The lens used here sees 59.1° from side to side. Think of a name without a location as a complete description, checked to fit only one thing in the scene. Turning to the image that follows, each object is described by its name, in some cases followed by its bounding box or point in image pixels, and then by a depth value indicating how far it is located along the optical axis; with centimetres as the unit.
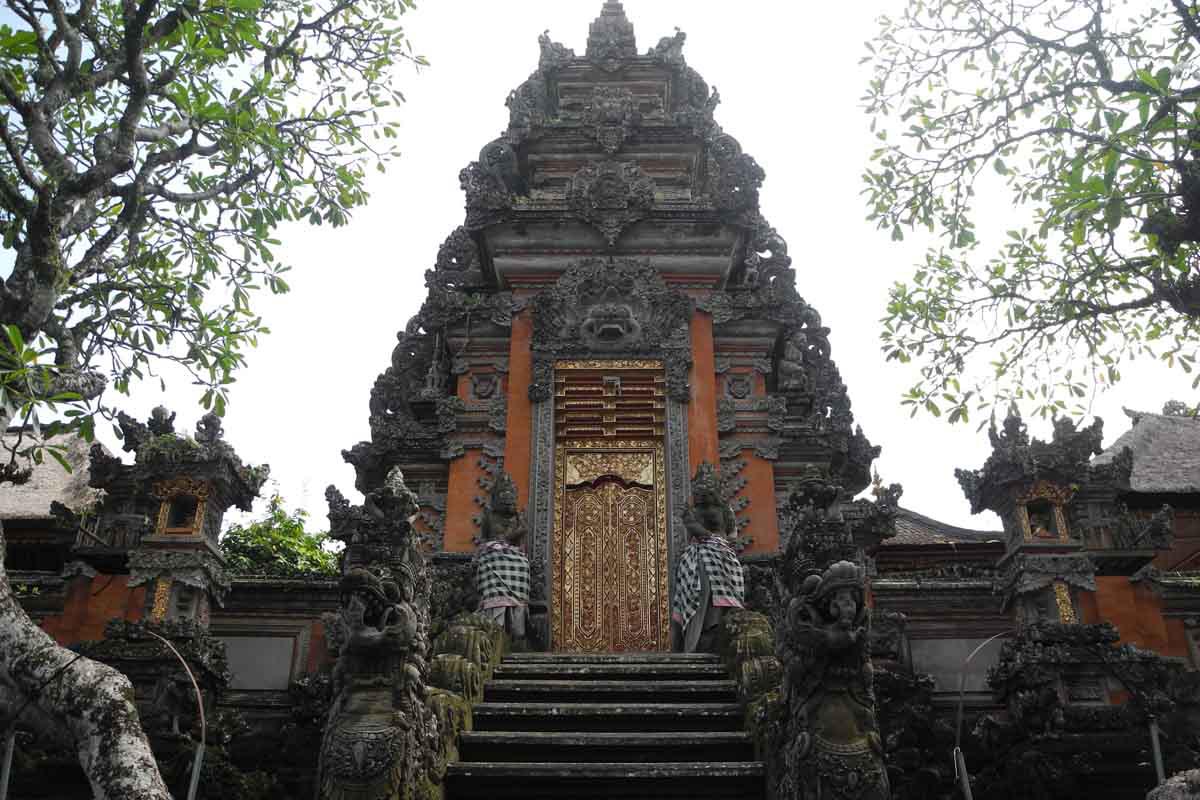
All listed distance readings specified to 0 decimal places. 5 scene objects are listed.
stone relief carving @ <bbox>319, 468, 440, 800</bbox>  599
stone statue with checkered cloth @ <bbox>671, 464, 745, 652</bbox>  994
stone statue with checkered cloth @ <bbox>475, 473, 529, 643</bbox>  1021
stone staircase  687
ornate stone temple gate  1187
